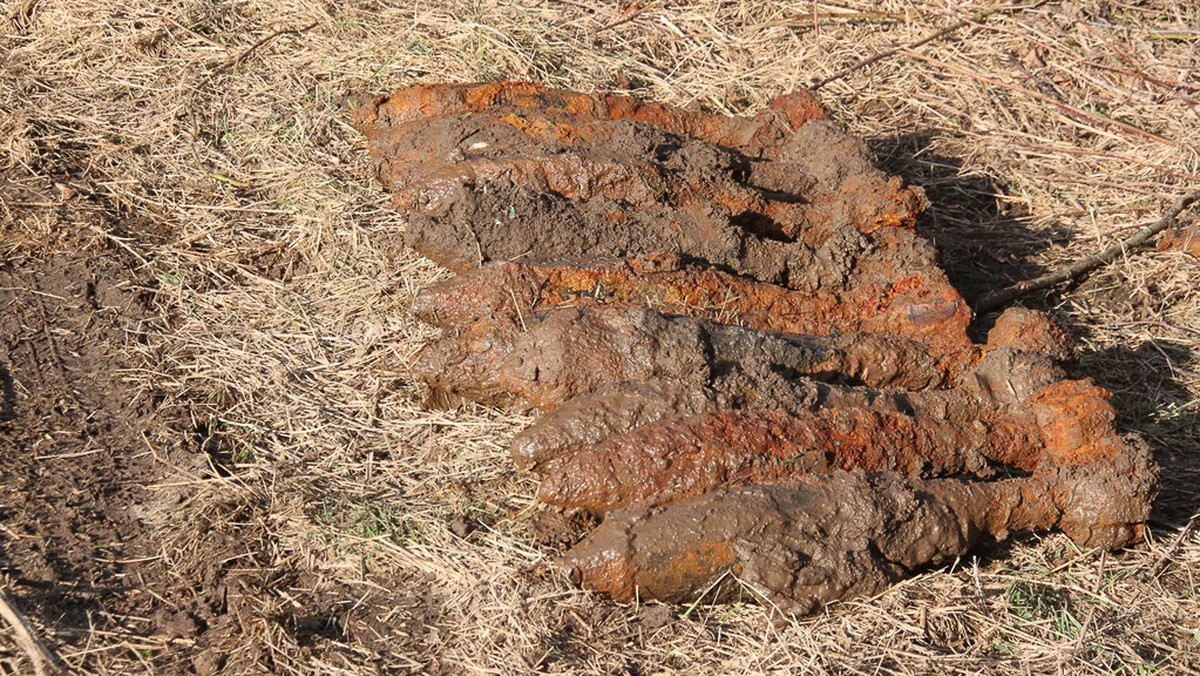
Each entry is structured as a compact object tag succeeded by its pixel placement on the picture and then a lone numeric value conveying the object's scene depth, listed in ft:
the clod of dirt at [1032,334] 14.24
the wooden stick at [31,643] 10.23
